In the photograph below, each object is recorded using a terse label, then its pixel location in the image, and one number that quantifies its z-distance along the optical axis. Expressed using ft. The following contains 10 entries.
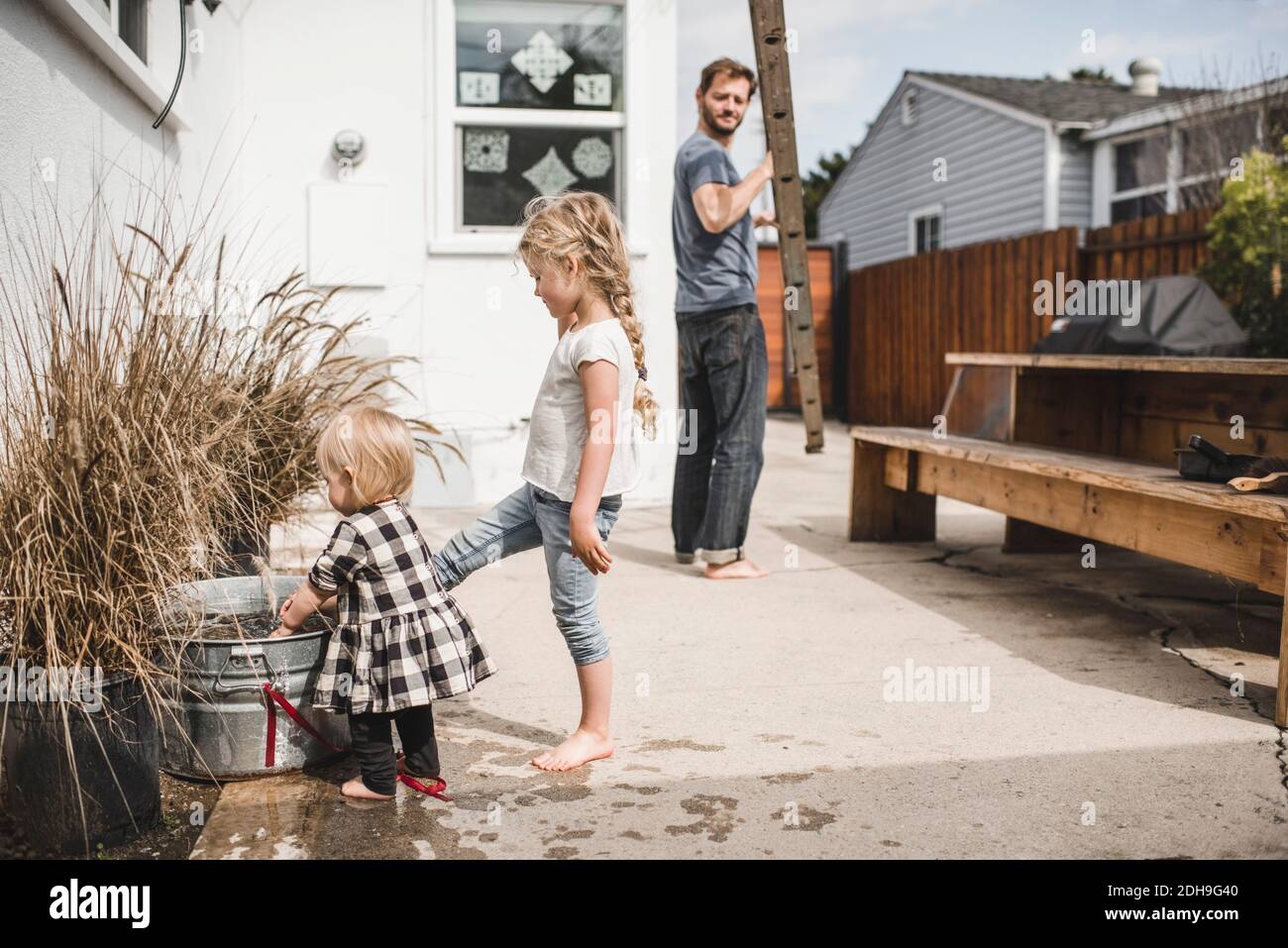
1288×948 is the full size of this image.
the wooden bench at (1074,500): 10.91
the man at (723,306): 16.57
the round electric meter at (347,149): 22.57
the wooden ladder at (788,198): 16.01
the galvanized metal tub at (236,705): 8.86
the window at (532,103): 23.29
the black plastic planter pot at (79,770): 7.75
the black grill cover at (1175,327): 23.53
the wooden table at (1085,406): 17.19
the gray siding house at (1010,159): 51.34
